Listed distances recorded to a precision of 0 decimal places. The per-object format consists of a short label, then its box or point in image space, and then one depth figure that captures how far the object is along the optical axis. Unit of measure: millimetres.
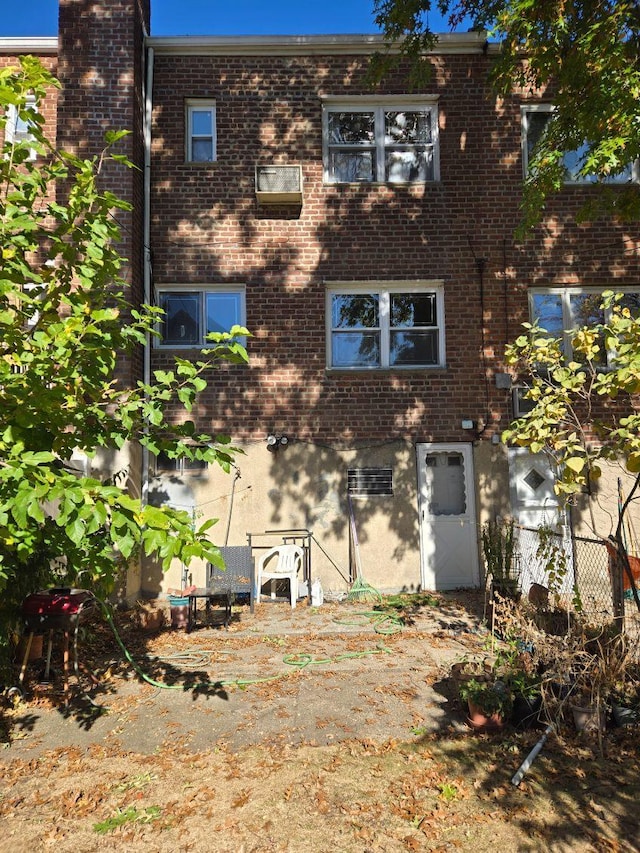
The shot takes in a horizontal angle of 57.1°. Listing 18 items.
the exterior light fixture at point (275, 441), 9835
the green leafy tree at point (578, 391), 4480
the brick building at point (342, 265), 9914
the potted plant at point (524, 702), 4680
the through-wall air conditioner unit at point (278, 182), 10039
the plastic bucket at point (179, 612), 8039
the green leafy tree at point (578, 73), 6590
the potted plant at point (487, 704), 4602
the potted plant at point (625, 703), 4547
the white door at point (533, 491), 10008
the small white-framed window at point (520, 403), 10055
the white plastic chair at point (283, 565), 9180
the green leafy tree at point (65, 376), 3121
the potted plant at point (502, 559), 8086
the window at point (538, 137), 10531
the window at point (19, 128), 10259
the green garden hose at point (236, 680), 5828
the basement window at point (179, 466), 9961
